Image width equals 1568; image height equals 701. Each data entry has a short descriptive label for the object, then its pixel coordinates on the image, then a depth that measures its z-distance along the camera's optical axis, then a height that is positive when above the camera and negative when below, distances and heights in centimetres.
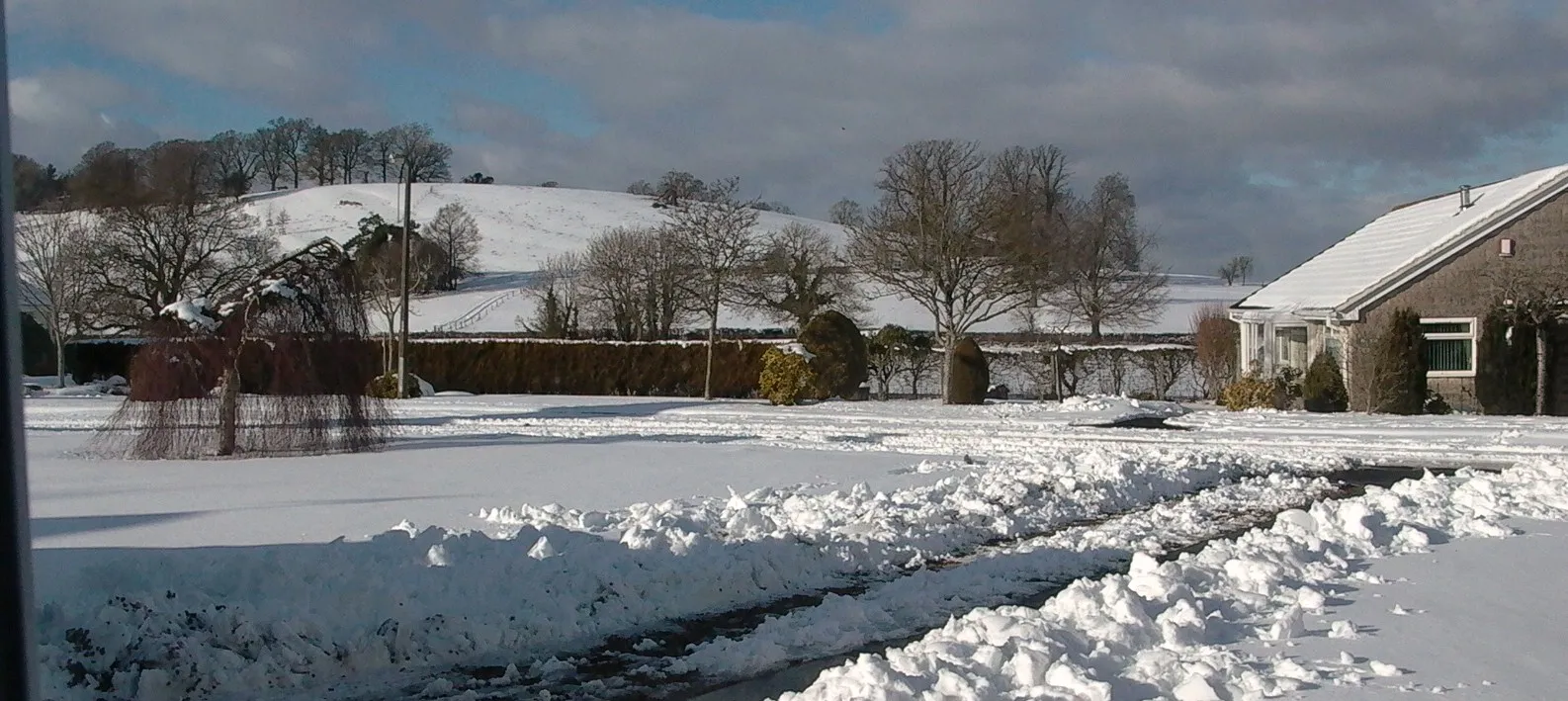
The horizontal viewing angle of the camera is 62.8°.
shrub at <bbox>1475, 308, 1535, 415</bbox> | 2761 -24
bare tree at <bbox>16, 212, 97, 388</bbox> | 4179 +254
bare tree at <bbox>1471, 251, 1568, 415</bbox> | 2716 +131
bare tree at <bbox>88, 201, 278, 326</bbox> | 4500 +344
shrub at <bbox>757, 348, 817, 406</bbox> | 3241 -72
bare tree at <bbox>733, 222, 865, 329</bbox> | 4812 +251
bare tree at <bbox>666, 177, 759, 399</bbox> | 3999 +352
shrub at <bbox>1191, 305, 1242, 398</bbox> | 3578 -1
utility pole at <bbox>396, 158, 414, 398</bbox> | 3495 +36
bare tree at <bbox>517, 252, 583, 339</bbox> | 5197 +231
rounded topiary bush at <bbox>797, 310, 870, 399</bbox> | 3428 -5
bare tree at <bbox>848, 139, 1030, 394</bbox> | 3456 +300
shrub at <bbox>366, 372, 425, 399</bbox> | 3473 -103
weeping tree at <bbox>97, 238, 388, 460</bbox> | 1830 -33
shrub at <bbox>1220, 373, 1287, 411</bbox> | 2947 -96
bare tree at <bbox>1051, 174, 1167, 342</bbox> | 5584 +328
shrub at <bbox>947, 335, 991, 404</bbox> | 3325 -63
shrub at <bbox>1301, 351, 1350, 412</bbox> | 2831 -81
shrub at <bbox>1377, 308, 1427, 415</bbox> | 2675 -24
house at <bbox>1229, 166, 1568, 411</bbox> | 2867 +160
